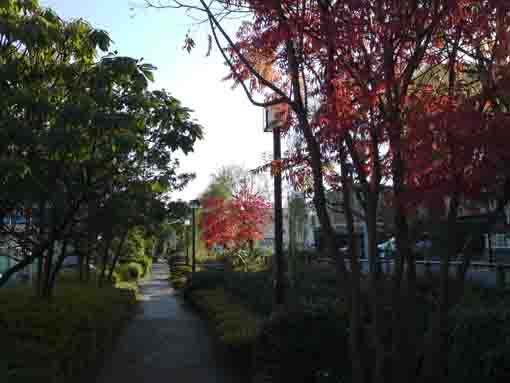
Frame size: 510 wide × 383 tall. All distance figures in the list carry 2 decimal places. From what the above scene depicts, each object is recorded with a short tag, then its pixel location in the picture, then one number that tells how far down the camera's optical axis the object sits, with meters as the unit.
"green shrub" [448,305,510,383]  5.08
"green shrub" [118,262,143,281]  32.31
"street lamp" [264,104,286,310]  11.16
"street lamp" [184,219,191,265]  44.60
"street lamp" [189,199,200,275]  30.73
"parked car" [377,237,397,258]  19.79
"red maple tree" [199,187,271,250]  32.88
